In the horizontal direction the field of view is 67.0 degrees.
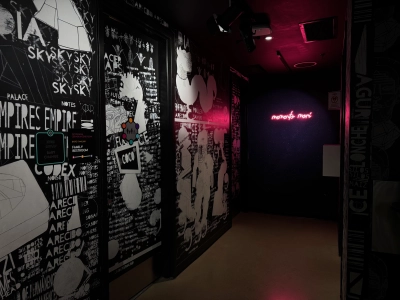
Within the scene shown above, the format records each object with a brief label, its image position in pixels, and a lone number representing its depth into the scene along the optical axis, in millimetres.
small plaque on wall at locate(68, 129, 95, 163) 1996
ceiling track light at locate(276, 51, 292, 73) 4469
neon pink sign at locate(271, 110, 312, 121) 5871
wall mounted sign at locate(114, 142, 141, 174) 2713
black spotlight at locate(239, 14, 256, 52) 2839
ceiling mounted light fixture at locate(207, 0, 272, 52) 2562
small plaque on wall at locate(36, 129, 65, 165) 1780
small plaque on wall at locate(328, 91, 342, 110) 5312
